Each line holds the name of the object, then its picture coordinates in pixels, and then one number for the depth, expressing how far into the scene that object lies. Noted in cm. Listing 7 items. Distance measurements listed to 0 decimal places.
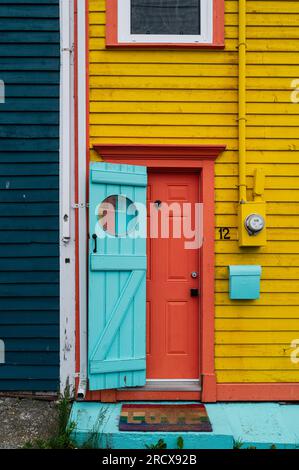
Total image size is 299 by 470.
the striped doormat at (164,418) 352
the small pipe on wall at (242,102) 398
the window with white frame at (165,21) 408
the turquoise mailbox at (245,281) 396
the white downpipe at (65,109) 402
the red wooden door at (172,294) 419
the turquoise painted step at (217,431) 342
